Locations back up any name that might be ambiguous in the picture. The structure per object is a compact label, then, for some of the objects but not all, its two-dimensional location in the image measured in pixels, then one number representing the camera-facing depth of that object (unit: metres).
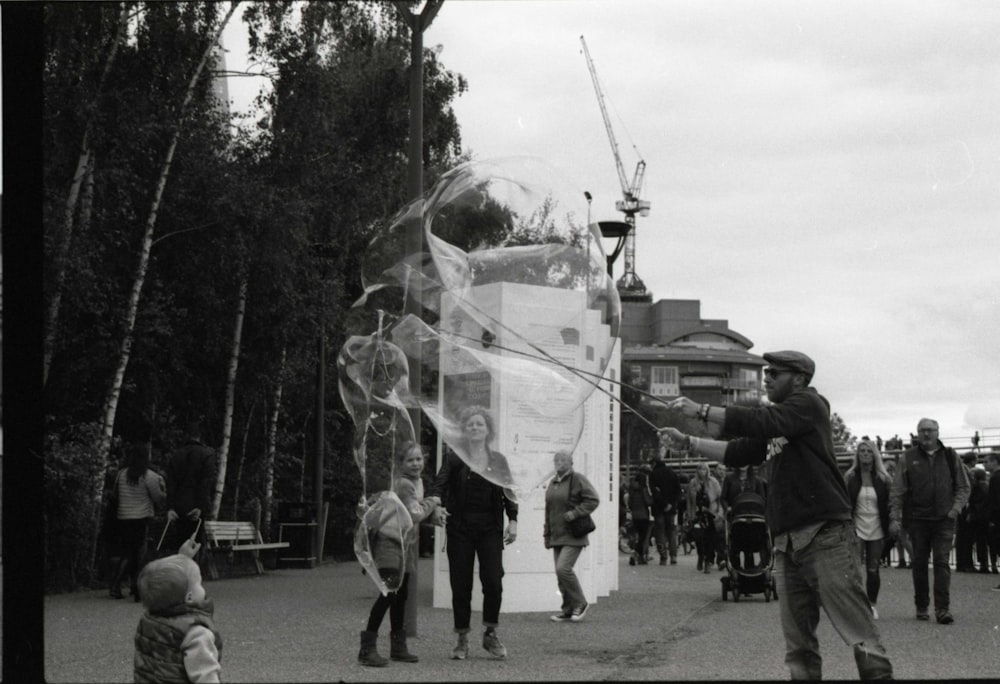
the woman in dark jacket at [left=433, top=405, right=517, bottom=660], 9.79
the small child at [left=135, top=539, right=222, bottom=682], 5.34
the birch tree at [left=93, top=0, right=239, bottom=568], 18.28
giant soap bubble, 8.77
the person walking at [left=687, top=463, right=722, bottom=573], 21.20
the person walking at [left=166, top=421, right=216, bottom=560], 13.97
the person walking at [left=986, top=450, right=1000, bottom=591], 18.92
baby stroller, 15.80
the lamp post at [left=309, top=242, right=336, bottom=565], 24.22
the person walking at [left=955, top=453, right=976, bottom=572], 22.09
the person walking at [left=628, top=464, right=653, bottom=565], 23.41
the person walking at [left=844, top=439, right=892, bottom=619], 13.48
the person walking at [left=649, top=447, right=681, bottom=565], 23.27
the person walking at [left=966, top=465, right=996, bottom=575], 20.77
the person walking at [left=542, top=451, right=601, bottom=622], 13.05
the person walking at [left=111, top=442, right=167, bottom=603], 15.84
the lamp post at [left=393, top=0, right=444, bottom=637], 11.37
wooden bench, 20.61
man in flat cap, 6.56
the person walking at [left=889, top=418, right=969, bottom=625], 12.41
